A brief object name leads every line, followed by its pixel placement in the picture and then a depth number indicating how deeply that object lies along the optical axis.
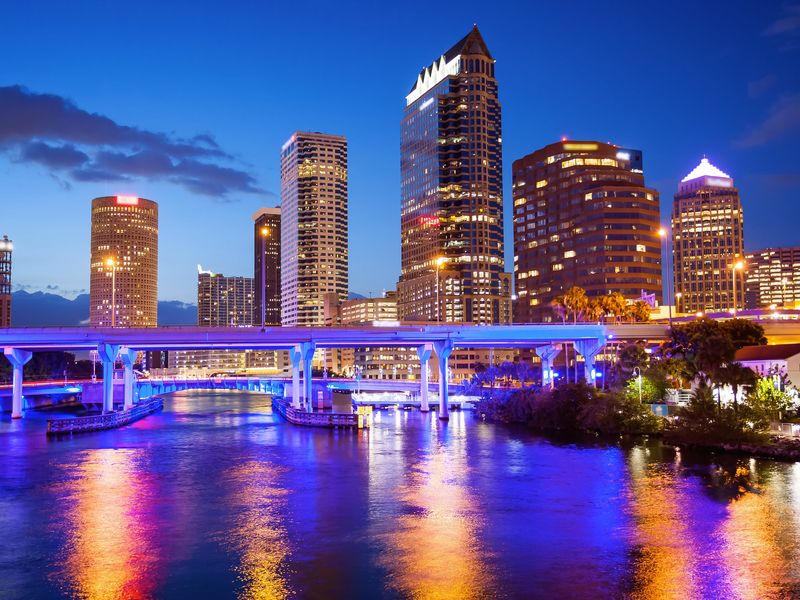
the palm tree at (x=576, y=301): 161.75
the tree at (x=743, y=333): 107.56
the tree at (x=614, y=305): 161.88
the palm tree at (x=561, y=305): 169.12
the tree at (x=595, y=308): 162.12
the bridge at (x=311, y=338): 117.31
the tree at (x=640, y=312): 168.88
